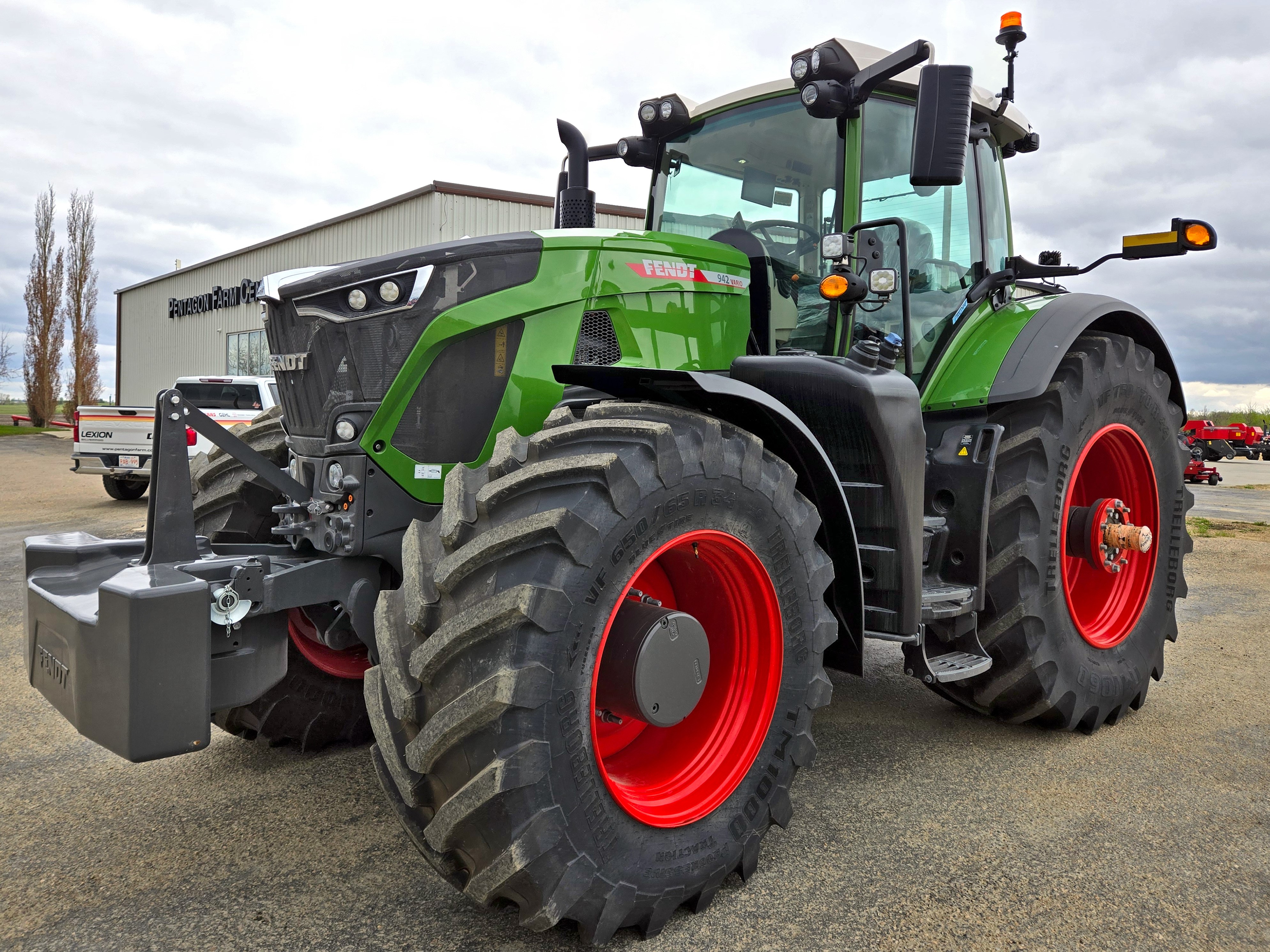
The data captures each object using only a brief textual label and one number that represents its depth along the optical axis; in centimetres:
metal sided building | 1658
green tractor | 201
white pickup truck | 1168
